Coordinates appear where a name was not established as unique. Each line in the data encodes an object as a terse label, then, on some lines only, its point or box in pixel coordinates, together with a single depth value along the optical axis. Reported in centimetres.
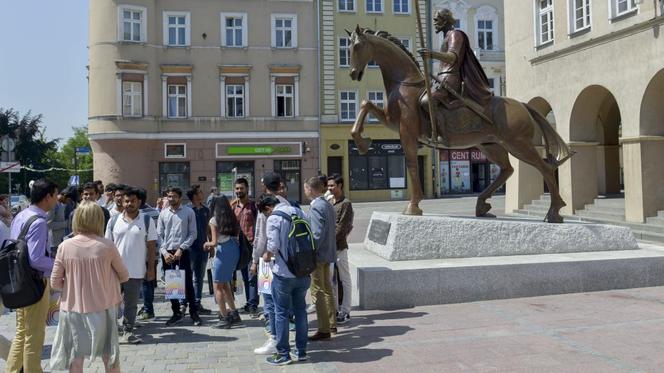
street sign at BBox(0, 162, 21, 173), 1487
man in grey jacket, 637
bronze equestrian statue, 894
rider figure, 896
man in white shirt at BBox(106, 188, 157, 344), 683
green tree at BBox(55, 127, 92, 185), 5906
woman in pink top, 444
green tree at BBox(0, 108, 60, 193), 4484
